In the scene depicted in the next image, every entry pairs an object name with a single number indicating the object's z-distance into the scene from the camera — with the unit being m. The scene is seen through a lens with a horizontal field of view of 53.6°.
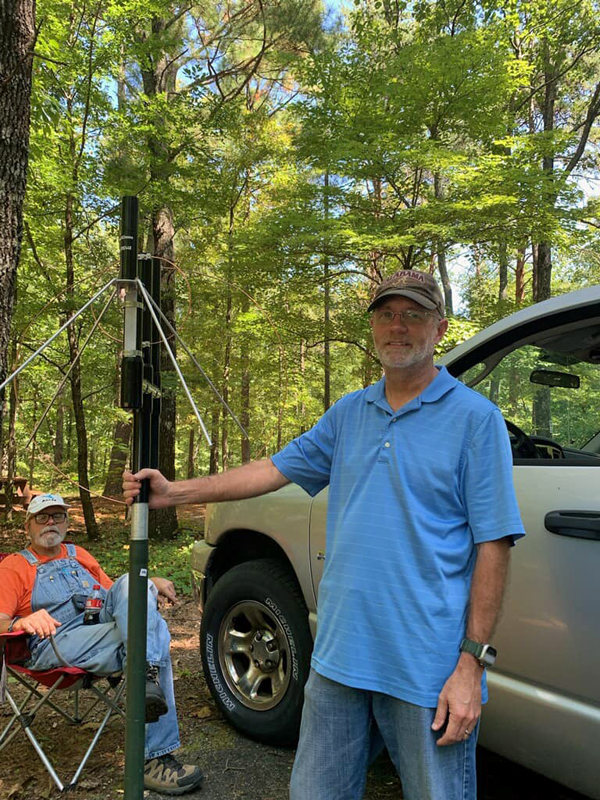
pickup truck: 1.90
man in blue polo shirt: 1.50
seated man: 2.82
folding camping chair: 2.77
